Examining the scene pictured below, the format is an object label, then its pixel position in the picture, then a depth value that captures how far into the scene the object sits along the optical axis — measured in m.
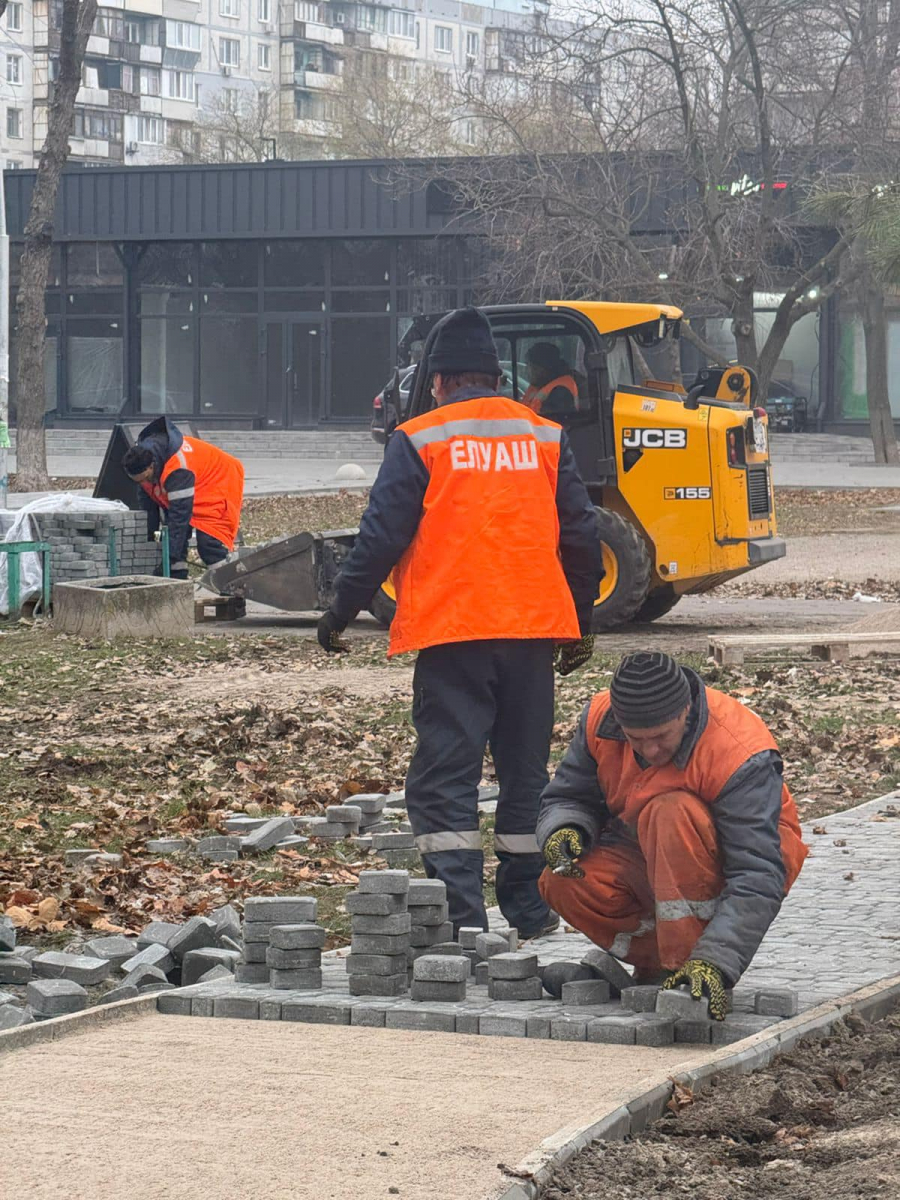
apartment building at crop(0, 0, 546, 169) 96.88
